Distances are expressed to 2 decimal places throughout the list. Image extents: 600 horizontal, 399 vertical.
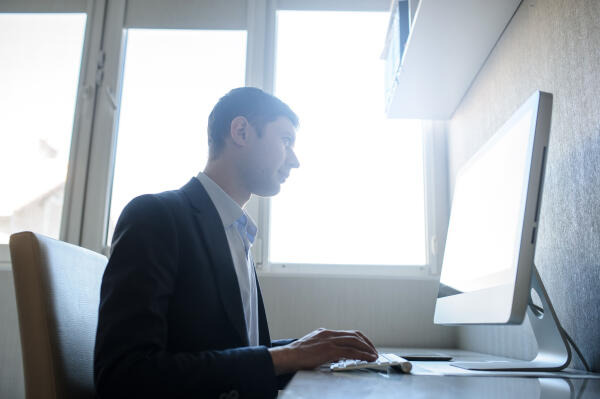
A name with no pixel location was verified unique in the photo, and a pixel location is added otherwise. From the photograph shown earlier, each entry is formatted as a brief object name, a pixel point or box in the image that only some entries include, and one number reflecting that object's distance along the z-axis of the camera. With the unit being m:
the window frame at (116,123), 2.15
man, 0.76
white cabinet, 1.50
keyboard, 0.83
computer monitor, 0.76
